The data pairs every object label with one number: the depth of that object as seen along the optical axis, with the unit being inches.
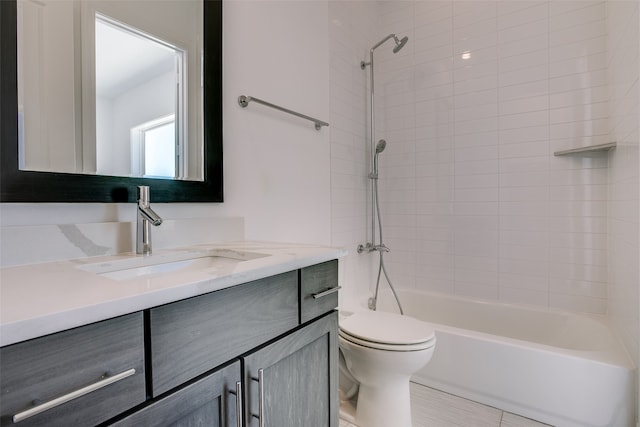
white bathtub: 54.8
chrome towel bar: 54.5
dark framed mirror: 31.2
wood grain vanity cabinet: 17.8
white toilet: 53.3
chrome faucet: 38.1
